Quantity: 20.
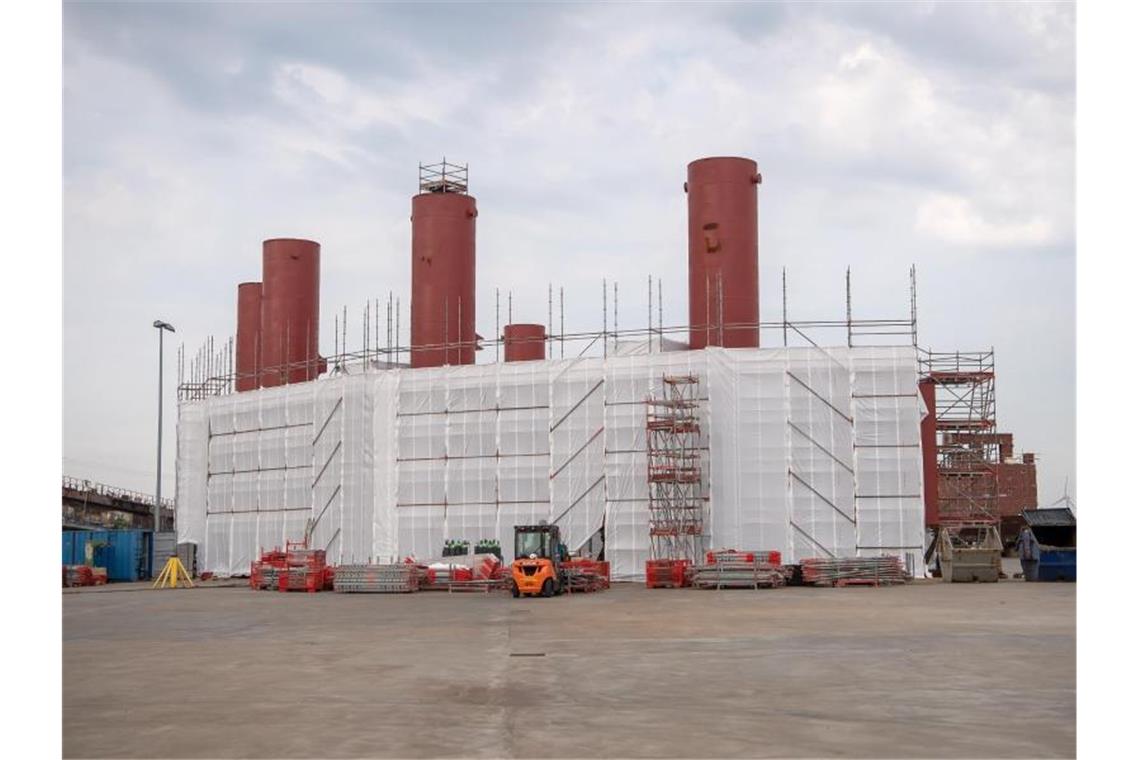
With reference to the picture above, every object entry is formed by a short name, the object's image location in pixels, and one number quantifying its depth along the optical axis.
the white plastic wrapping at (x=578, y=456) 37.12
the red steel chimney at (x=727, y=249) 40.22
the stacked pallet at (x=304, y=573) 36.31
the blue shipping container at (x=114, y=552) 47.84
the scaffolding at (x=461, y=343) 38.84
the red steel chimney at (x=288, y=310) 50.97
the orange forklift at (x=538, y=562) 29.97
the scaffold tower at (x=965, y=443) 45.94
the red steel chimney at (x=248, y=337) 53.78
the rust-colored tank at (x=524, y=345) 48.31
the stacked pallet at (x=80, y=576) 43.91
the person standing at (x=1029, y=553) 35.47
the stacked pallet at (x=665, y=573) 35.16
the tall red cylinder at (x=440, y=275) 45.69
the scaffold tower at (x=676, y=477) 37.44
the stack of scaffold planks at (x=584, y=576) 32.22
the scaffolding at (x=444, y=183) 48.97
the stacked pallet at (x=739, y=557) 33.97
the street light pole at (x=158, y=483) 47.34
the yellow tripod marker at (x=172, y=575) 41.81
